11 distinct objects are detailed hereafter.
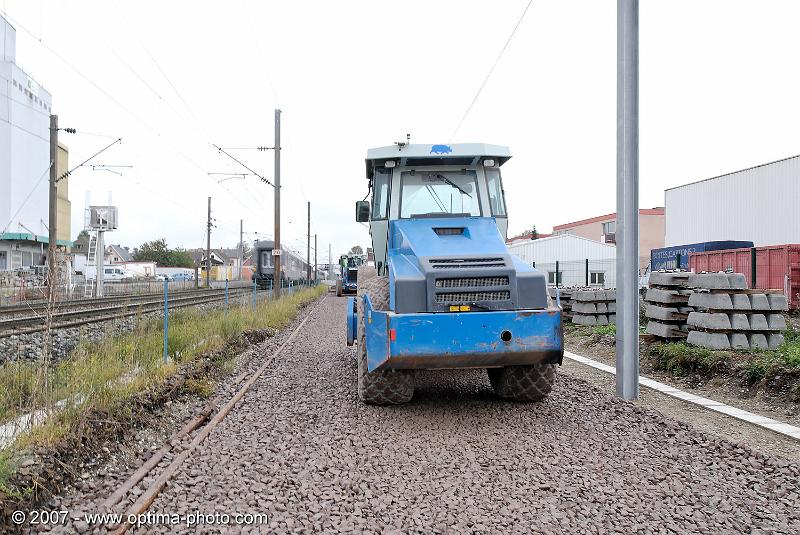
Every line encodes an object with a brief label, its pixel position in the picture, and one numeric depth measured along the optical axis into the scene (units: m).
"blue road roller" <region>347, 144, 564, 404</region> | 5.43
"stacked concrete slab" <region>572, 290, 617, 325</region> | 13.84
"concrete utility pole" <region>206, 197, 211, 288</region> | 47.25
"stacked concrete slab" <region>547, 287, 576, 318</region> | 16.03
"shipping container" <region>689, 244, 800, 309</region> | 16.86
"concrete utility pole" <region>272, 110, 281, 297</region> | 24.97
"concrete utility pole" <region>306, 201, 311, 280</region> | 62.93
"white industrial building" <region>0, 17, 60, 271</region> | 47.31
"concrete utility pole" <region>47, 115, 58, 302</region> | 20.95
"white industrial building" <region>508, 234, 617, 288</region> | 40.53
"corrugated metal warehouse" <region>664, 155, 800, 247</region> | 28.72
